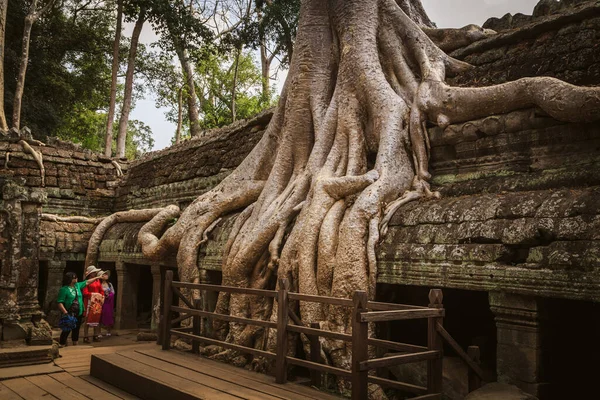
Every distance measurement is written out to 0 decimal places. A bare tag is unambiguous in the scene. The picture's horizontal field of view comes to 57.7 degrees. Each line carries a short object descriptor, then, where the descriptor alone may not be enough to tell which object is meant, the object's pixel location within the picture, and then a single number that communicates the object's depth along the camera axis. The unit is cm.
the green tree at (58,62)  1762
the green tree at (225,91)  2253
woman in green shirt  708
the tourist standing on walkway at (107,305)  844
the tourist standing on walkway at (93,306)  793
